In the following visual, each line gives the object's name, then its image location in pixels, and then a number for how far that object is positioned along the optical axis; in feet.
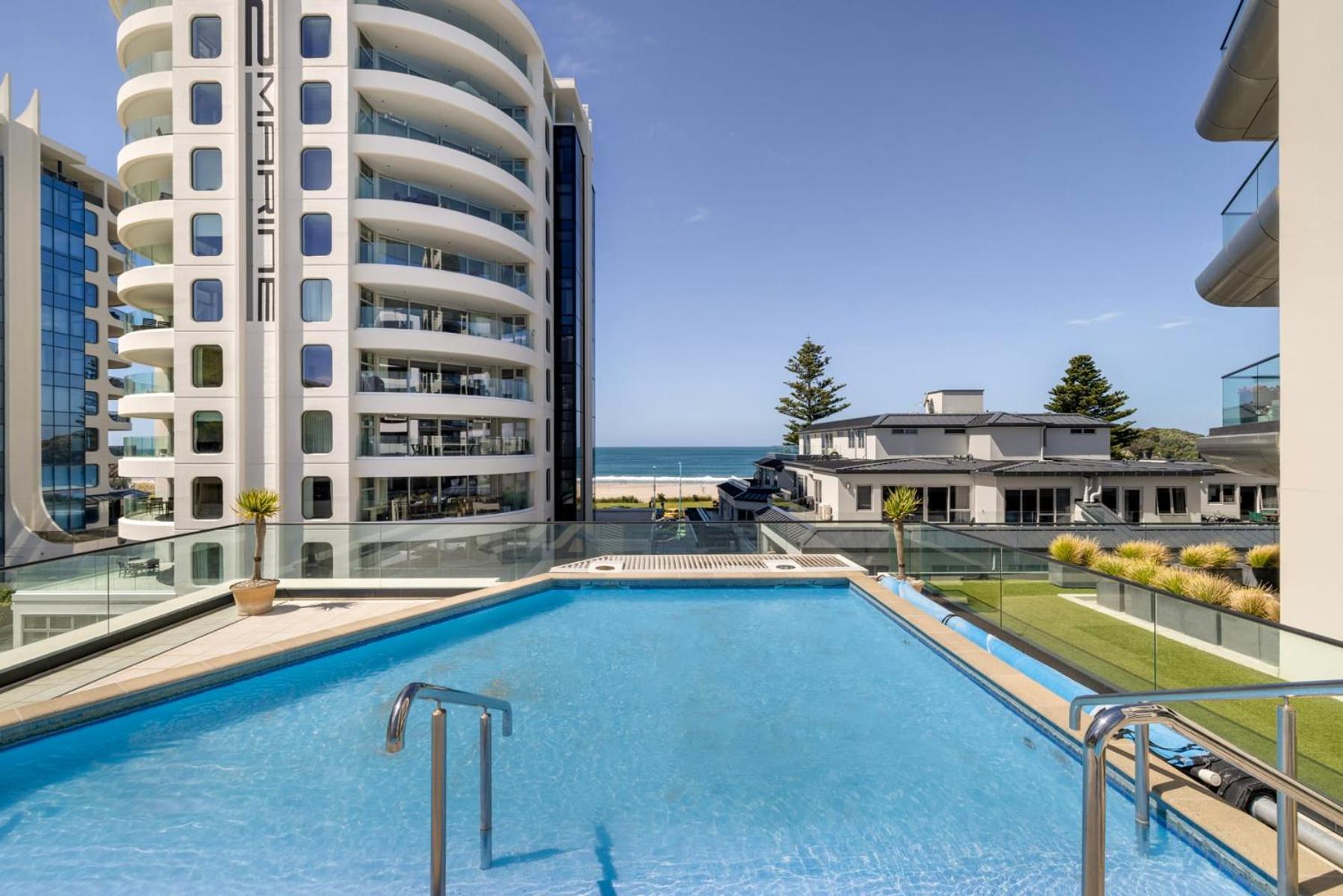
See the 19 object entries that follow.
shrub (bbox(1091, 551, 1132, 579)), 33.32
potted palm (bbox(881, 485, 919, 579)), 32.04
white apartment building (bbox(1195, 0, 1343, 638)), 21.11
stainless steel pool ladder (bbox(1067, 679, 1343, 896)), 6.07
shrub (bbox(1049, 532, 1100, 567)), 38.19
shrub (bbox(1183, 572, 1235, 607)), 26.11
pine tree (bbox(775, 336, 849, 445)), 139.13
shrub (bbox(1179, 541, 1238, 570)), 35.45
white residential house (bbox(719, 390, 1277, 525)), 69.26
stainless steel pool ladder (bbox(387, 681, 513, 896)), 8.30
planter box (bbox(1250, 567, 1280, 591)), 34.37
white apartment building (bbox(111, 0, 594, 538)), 50.08
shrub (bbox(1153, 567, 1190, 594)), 27.86
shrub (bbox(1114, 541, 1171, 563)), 36.68
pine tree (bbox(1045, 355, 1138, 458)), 126.93
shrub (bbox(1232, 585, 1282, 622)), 25.50
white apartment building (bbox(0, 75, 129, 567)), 80.12
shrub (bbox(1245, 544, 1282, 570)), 35.42
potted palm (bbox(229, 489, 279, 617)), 29.32
